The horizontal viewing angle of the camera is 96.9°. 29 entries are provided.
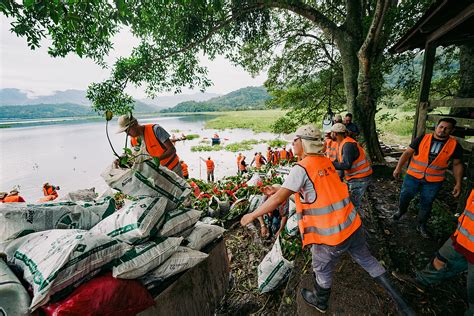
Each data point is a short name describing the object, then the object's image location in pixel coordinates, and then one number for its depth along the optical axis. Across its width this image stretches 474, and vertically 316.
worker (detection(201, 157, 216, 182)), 13.89
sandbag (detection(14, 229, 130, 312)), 1.20
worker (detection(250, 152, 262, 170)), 13.16
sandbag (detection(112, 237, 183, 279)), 1.40
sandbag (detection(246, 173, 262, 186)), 5.74
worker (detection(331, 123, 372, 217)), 3.07
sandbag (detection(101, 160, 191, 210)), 1.68
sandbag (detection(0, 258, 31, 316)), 1.12
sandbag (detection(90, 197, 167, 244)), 1.65
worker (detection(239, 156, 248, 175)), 12.81
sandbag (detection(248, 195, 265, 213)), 4.55
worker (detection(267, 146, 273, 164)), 13.90
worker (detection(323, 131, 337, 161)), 3.68
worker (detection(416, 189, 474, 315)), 1.67
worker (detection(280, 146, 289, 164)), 13.28
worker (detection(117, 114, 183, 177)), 3.18
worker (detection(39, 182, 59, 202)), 8.73
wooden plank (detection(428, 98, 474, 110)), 3.34
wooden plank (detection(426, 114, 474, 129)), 3.45
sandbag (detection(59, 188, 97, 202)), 2.40
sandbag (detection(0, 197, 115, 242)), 1.60
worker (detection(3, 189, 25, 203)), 5.24
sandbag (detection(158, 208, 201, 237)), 1.84
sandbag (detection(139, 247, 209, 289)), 1.55
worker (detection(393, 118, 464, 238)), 2.74
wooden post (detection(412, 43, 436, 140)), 4.52
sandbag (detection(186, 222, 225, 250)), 2.01
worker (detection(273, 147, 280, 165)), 13.38
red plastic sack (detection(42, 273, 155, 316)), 1.20
